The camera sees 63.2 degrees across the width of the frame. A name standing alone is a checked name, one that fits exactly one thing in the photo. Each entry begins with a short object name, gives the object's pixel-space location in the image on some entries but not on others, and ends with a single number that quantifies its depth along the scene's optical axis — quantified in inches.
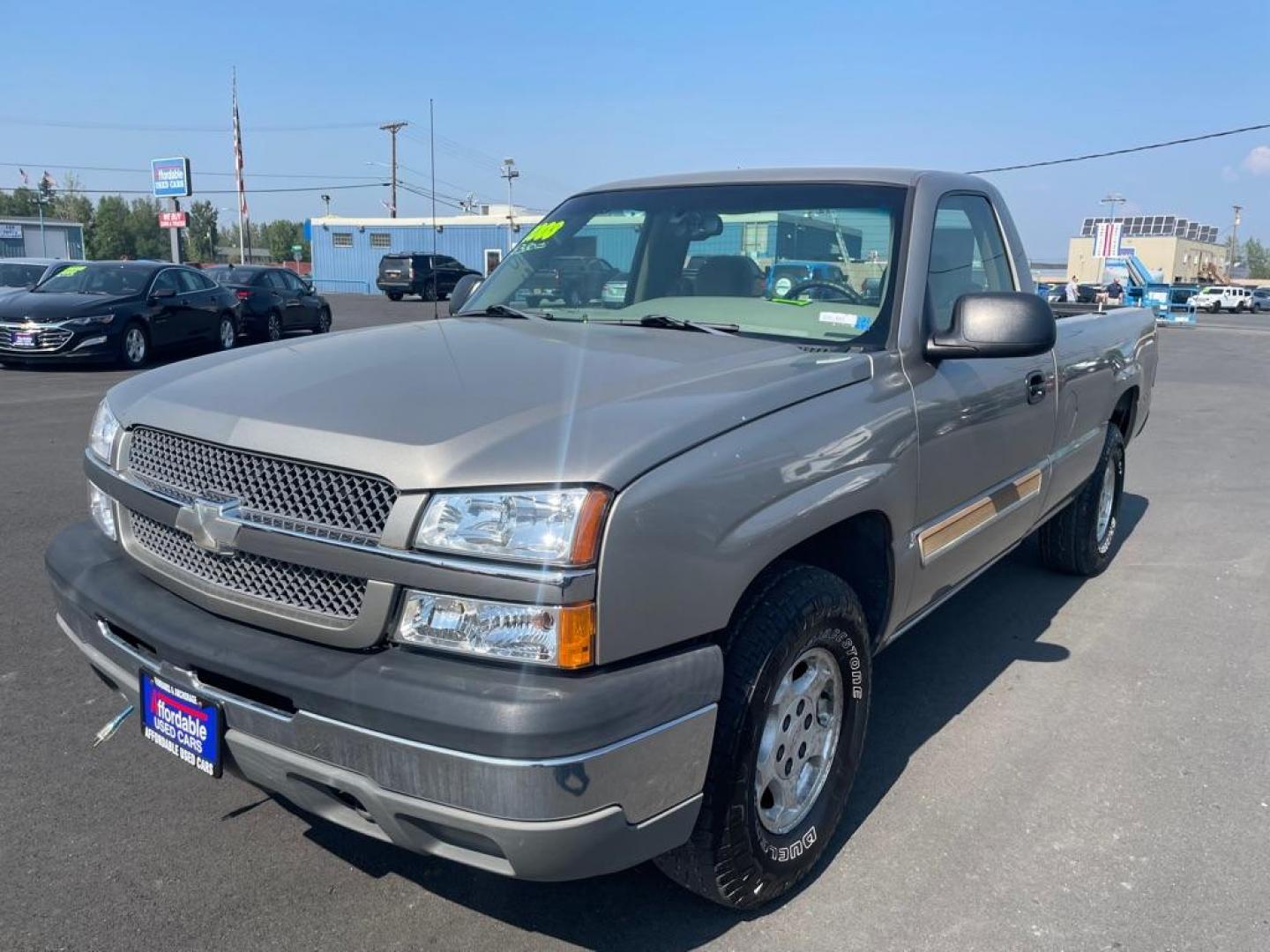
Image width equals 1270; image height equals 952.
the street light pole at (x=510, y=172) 2269.9
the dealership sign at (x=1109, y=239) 1795.0
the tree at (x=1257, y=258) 5349.4
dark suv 1437.0
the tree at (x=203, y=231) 4035.4
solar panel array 3228.3
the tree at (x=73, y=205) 3523.6
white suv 2416.3
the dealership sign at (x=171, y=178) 1359.5
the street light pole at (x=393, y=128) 2250.2
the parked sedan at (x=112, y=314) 532.7
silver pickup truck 79.5
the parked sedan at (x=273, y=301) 740.0
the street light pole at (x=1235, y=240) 4635.8
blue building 1909.4
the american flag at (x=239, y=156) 1508.1
